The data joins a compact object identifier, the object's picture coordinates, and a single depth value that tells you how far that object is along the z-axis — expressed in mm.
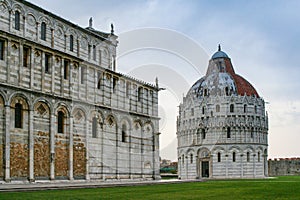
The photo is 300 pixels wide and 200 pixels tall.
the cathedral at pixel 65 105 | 34125
